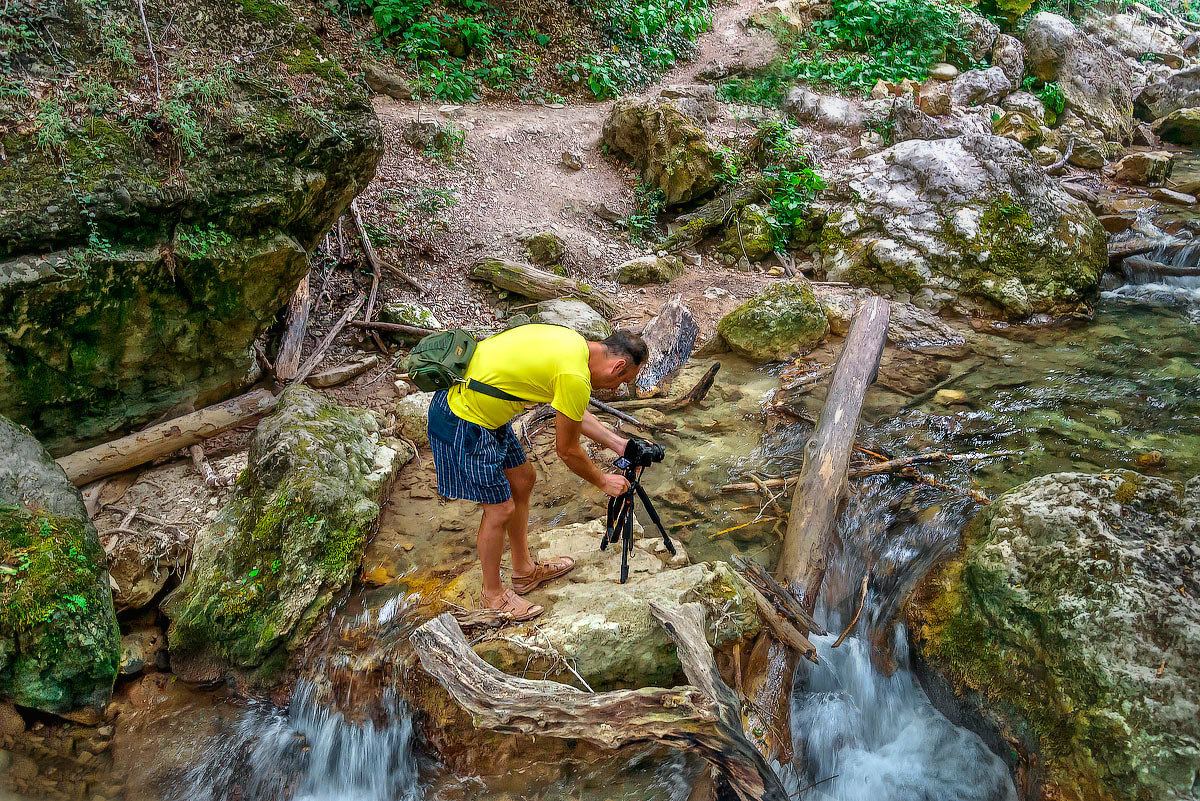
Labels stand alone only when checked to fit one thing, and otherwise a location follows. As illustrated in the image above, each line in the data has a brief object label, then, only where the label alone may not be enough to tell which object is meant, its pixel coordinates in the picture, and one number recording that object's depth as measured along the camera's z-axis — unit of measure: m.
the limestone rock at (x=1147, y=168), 10.83
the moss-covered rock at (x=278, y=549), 3.80
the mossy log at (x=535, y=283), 7.34
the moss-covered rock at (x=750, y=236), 8.98
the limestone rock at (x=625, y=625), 3.39
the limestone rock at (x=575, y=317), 6.66
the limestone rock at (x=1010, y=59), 13.23
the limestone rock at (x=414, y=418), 5.51
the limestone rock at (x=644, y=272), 8.29
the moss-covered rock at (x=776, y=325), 6.72
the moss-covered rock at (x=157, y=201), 4.21
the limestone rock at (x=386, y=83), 9.74
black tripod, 3.55
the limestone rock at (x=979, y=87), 12.34
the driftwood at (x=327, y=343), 5.88
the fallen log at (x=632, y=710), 2.77
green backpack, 3.08
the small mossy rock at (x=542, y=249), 8.06
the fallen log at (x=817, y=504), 3.51
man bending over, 3.04
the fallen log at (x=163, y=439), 4.60
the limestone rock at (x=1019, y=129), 11.59
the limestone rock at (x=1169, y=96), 14.02
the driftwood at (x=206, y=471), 4.77
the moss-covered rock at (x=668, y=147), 9.52
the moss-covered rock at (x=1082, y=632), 2.68
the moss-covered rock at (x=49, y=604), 3.18
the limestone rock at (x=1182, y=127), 12.95
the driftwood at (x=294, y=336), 5.81
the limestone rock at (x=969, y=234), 7.66
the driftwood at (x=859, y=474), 4.80
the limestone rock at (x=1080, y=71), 12.95
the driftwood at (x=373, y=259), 7.16
